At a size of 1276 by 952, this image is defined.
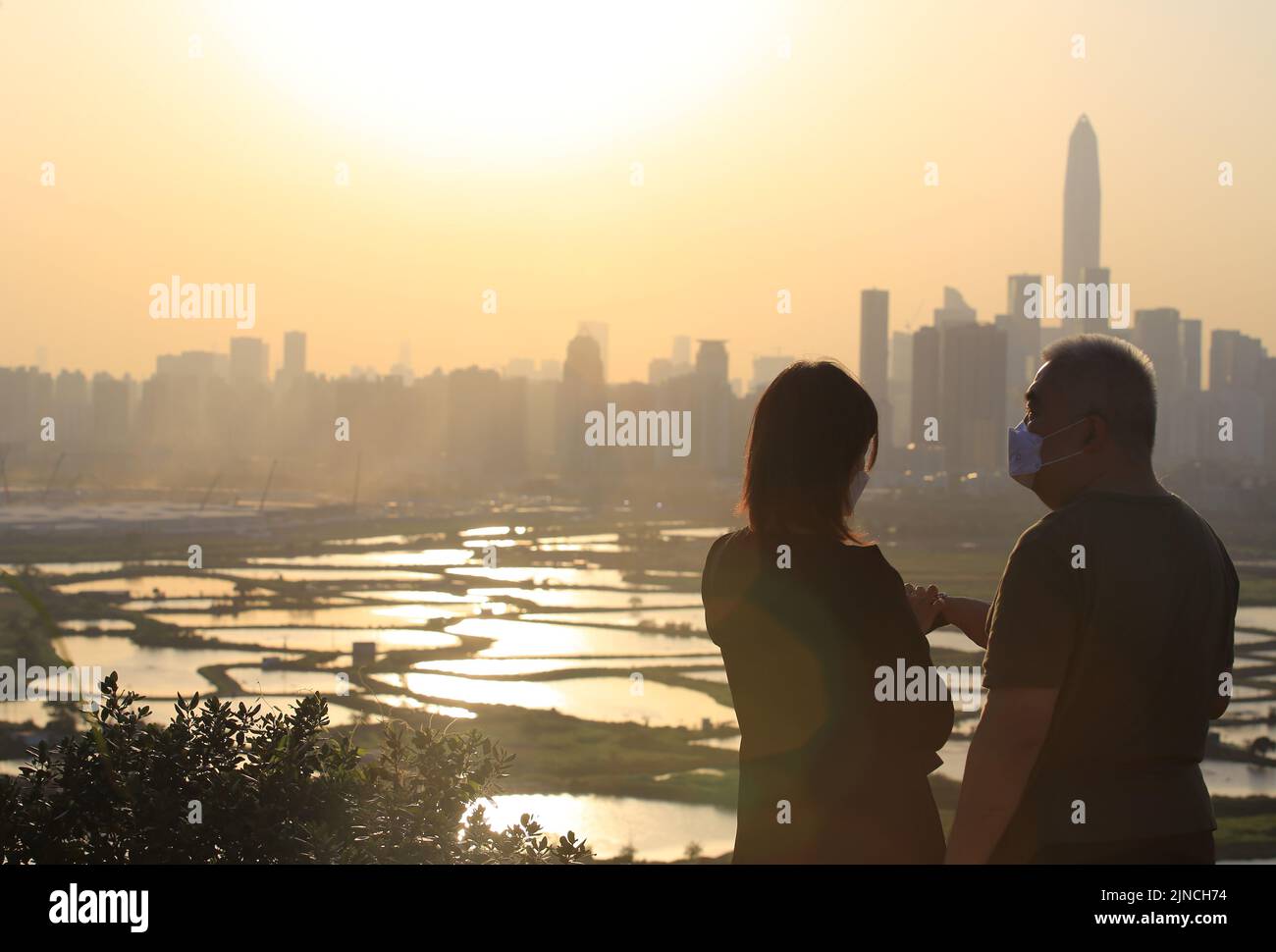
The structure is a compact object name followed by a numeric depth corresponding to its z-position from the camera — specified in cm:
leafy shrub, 350
